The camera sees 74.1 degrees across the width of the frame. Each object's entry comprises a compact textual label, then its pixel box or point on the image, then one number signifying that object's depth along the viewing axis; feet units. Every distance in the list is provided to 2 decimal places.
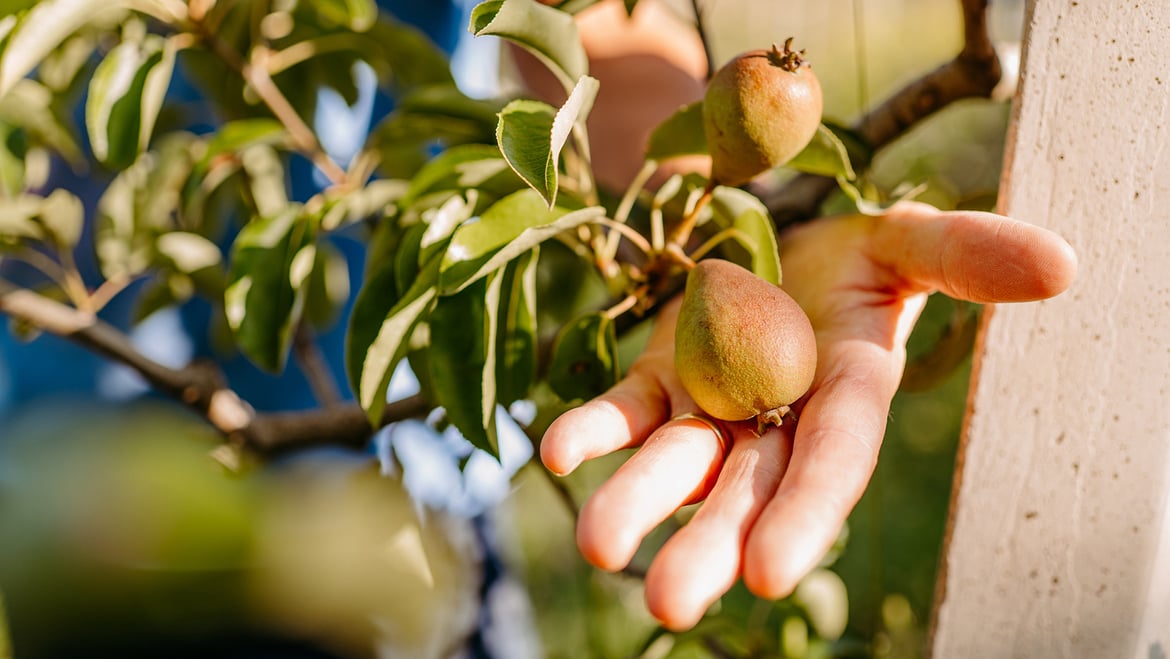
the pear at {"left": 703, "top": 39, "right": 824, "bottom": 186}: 1.45
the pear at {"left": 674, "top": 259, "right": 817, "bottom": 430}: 1.34
